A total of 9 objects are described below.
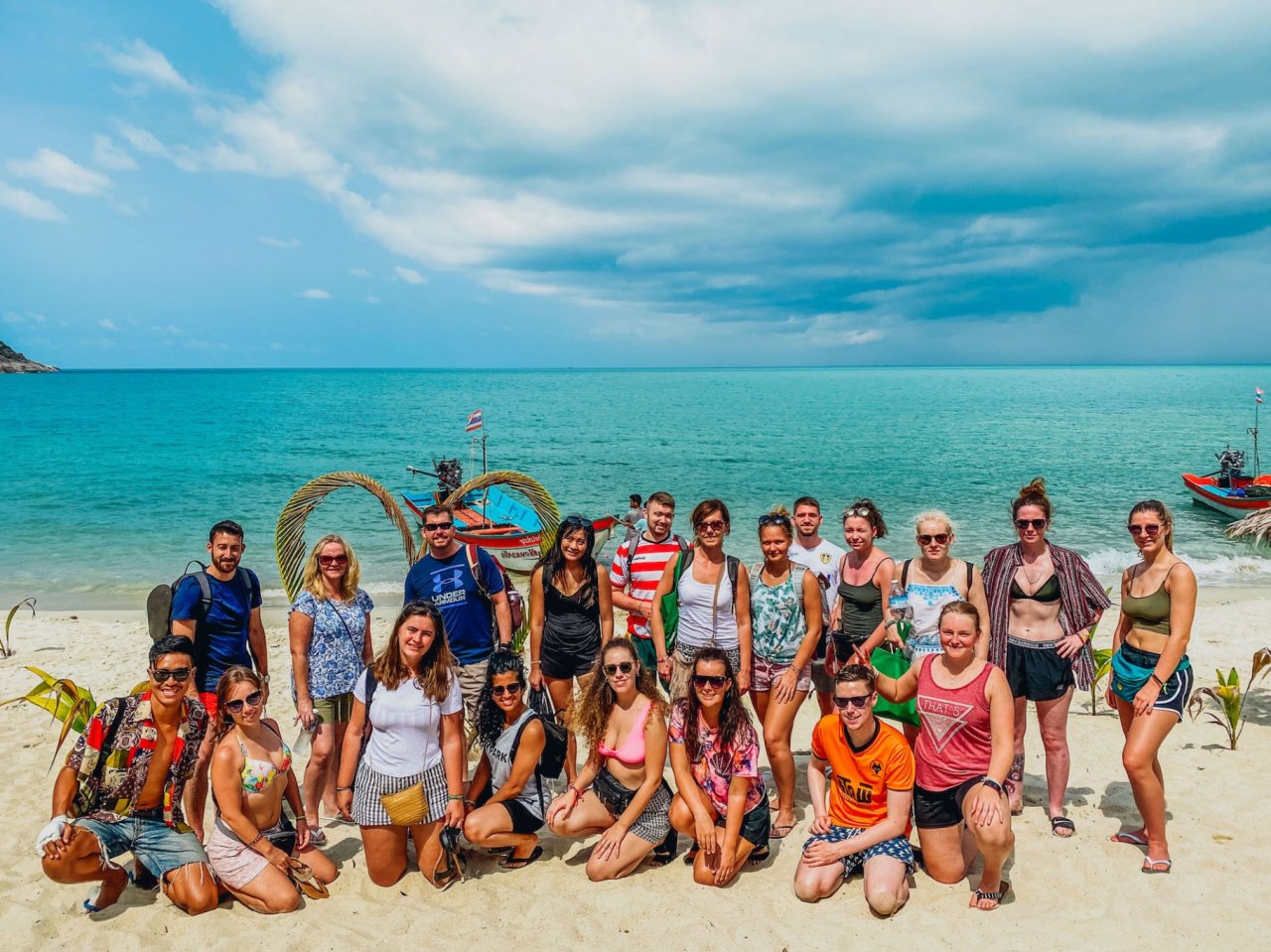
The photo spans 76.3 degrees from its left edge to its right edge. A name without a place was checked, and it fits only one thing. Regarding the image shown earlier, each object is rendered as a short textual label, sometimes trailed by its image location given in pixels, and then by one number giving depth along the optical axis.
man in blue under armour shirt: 5.31
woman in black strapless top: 5.37
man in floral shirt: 4.19
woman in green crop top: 4.41
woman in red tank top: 4.12
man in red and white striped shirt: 5.78
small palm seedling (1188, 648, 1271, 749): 6.22
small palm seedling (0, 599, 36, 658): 9.49
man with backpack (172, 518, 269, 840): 4.83
